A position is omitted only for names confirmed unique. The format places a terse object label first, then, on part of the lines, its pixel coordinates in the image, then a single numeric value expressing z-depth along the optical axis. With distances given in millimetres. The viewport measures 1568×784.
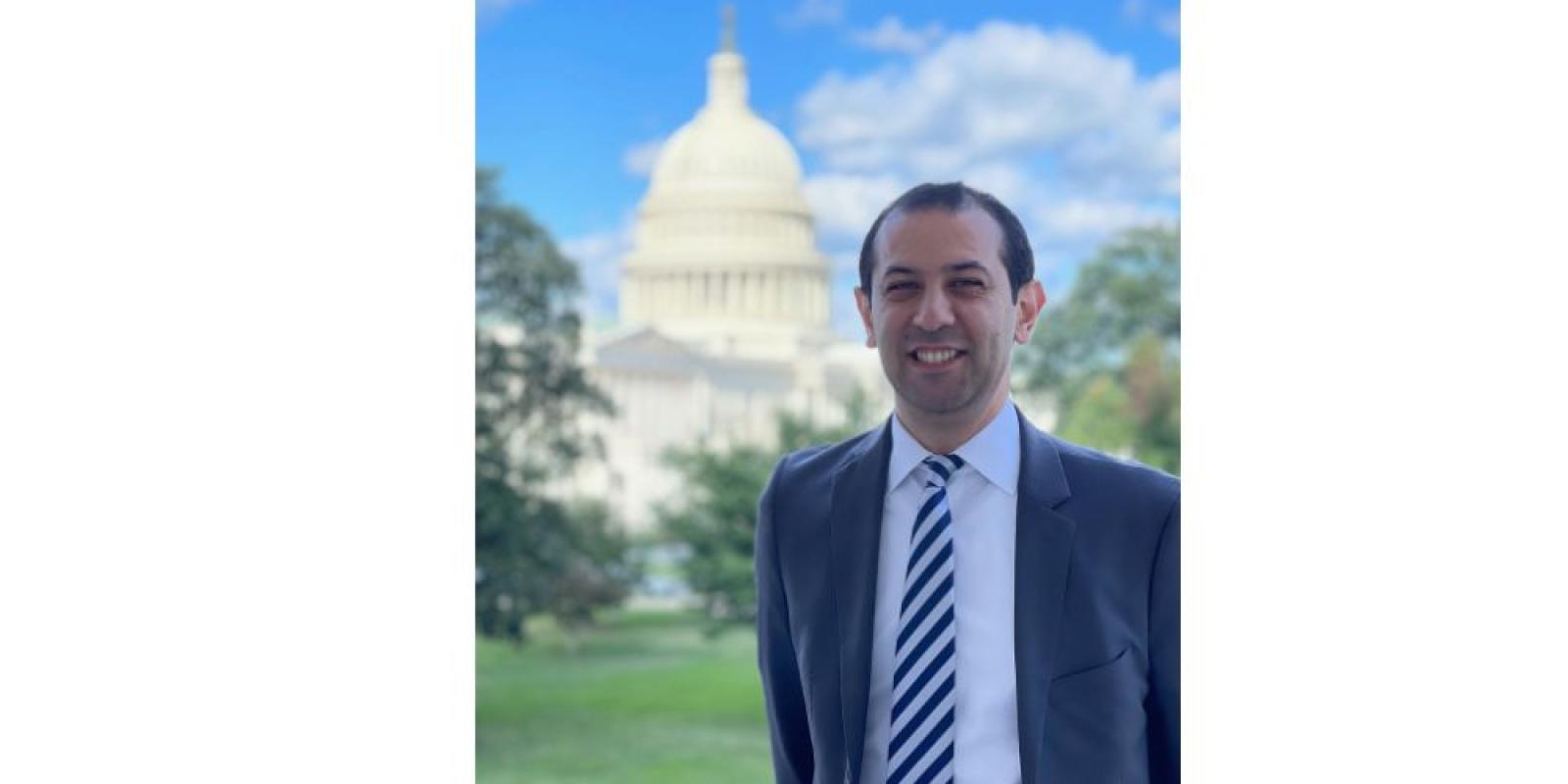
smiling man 1887
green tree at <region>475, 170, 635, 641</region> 8953
